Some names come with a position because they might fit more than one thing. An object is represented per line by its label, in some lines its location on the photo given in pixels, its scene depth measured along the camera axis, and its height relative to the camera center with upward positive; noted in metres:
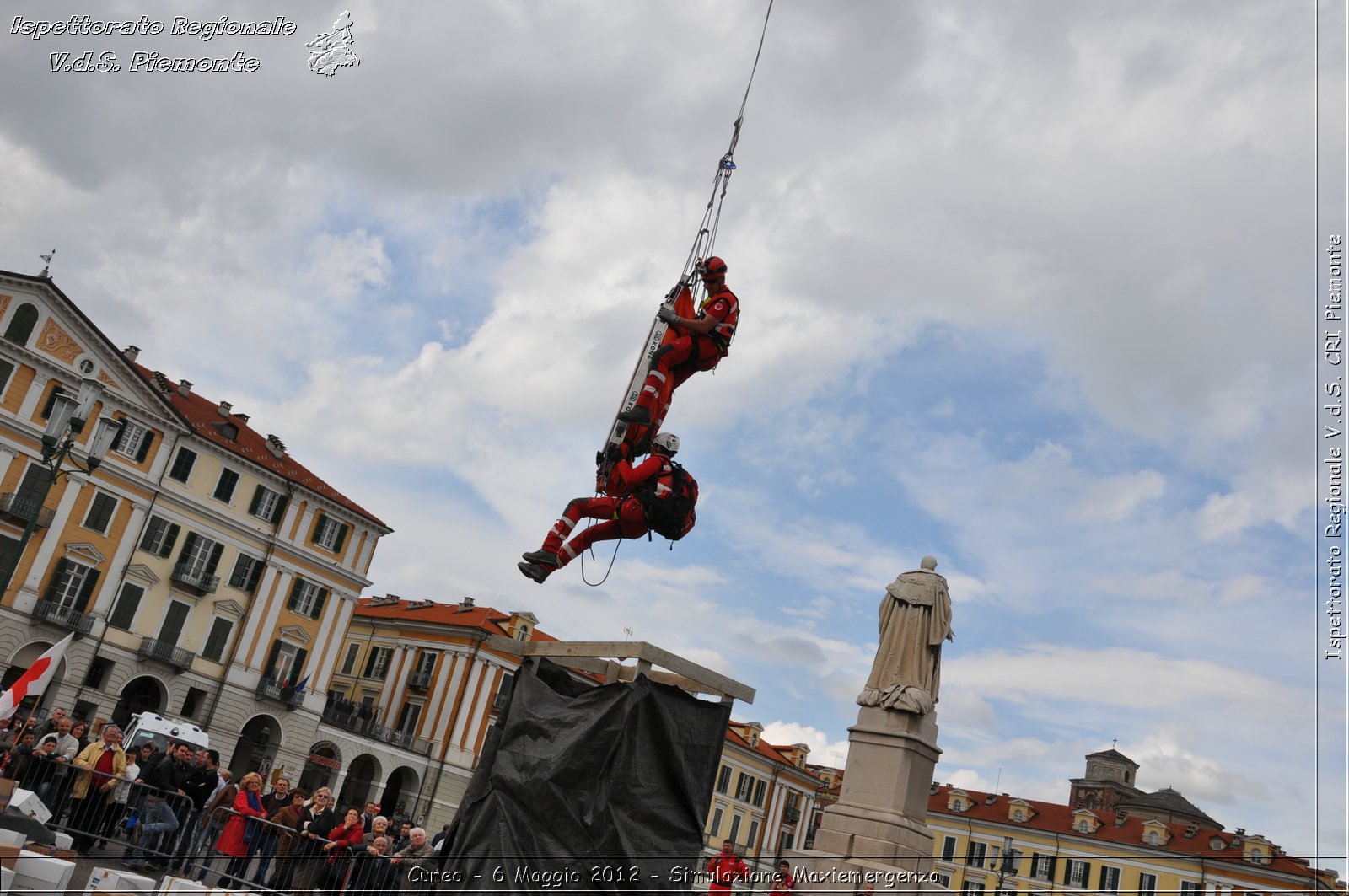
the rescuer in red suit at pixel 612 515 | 7.46 +1.99
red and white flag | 12.99 -0.03
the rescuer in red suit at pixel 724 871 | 12.64 -0.29
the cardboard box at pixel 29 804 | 9.25 -1.06
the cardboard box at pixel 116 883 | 7.50 -1.23
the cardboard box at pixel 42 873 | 7.21 -1.24
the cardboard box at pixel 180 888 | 7.58 -1.18
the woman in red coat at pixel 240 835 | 11.52 -1.12
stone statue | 14.75 +3.20
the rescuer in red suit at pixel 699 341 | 7.39 +3.26
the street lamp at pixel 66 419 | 15.07 +3.47
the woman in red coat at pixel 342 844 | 10.56 -0.91
